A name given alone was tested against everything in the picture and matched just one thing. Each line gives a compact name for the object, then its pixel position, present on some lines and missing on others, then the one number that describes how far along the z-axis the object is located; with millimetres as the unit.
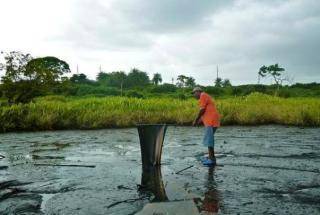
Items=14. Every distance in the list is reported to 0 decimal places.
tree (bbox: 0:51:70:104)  24172
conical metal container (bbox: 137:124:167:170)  7711
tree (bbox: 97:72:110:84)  78638
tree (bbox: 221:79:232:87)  66325
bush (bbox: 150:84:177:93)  56188
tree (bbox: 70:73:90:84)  66956
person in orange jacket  8172
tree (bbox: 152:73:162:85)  74750
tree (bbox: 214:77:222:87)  66088
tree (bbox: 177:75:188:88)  60969
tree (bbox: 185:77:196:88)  62478
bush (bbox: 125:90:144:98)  45062
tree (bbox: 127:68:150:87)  73506
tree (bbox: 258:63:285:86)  52250
